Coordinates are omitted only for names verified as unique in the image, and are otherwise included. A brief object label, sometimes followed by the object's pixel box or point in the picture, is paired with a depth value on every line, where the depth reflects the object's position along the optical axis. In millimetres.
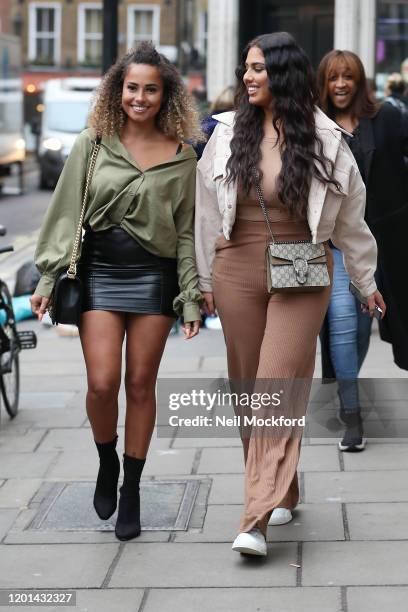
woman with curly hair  4680
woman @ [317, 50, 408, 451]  6031
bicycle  6848
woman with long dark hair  4449
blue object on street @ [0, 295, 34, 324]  10477
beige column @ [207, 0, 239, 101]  16312
